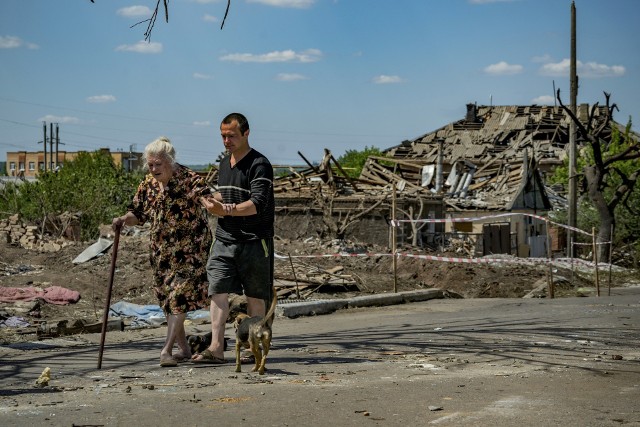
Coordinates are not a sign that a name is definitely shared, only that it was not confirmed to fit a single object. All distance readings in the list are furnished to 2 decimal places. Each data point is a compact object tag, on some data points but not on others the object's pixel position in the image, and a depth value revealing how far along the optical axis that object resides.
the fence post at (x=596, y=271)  18.86
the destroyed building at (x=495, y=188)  38.78
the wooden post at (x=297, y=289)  17.44
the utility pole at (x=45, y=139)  101.44
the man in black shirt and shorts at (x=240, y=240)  8.37
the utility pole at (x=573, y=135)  33.78
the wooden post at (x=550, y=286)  18.47
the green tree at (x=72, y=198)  37.41
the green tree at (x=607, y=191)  31.62
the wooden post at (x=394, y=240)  17.30
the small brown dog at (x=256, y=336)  7.67
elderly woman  8.34
